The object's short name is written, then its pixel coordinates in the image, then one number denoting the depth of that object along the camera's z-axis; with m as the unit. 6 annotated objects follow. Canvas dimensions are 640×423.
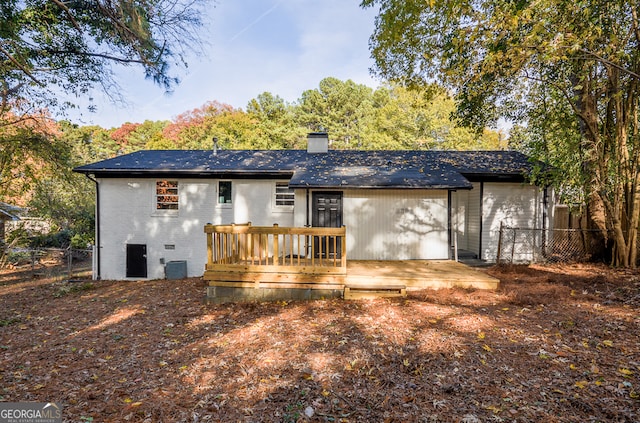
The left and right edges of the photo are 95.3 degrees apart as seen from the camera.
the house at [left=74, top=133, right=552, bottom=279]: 8.37
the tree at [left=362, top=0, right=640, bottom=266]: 5.58
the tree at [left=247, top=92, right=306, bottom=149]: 25.53
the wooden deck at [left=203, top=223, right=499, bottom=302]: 6.04
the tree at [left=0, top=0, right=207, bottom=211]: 6.12
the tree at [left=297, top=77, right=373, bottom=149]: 26.69
